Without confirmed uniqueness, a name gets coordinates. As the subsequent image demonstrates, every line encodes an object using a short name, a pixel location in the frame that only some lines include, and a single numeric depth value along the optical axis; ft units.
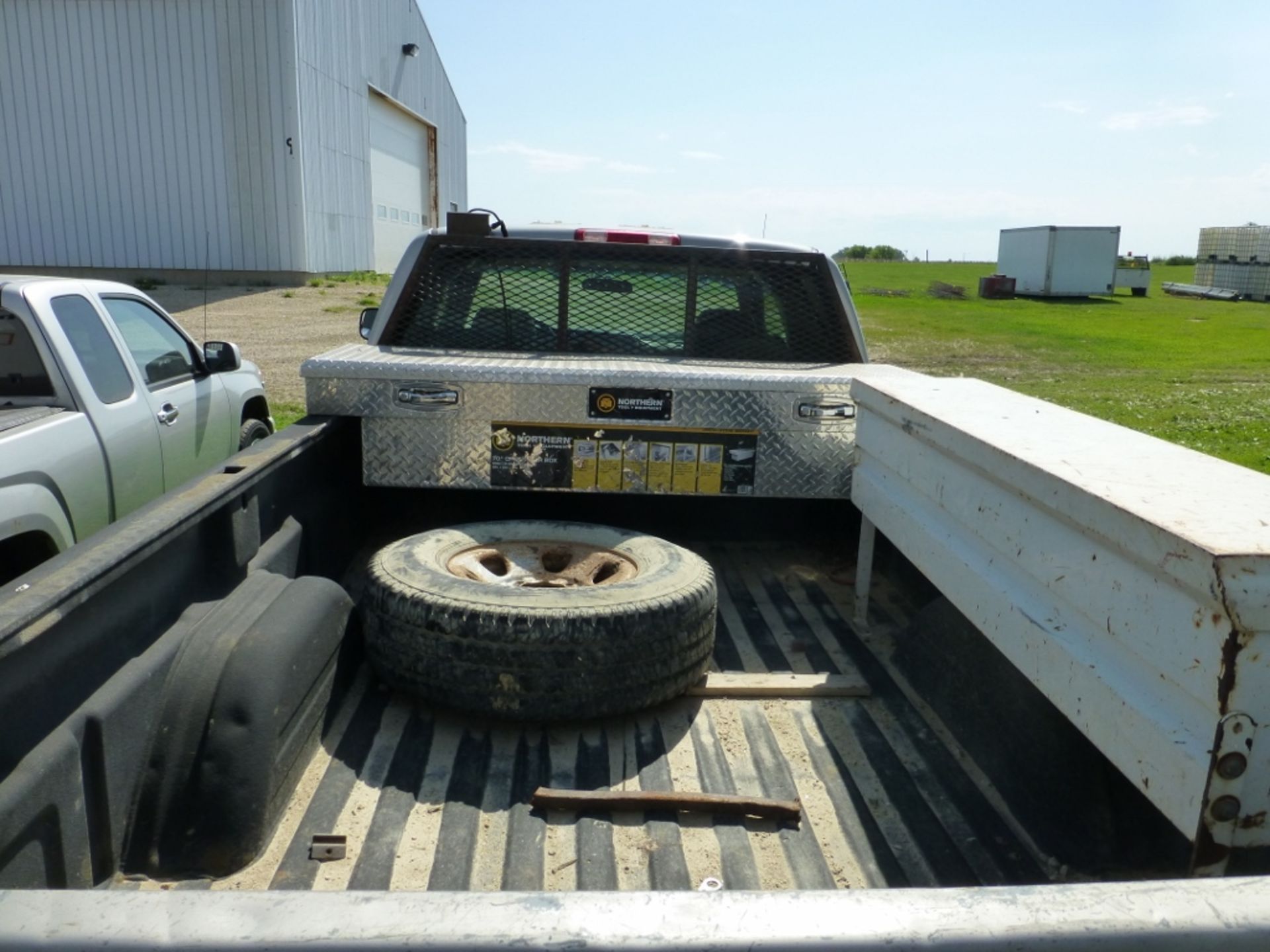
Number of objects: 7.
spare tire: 8.90
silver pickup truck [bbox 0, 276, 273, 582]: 11.63
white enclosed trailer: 126.21
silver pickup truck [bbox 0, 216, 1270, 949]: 4.94
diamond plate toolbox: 11.59
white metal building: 68.54
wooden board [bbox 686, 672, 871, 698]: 10.18
